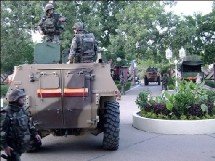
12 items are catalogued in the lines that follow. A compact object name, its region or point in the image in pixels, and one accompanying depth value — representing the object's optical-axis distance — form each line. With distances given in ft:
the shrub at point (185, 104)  32.37
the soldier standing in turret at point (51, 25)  30.86
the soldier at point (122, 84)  81.00
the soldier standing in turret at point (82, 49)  28.12
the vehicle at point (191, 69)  96.17
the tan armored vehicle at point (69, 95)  23.88
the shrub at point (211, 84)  93.44
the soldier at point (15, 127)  16.15
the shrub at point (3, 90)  72.27
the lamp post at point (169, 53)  68.85
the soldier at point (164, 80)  88.48
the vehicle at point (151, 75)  136.36
